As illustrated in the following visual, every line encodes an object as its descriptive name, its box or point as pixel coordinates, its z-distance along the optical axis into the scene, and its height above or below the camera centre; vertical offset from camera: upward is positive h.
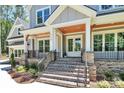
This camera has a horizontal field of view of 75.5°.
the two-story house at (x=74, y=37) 5.00 +0.93
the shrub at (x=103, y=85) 3.96 -1.89
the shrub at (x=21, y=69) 6.67 -1.80
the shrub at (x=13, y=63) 8.10 -1.56
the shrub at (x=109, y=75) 4.78 -1.73
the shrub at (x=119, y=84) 4.03 -1.90
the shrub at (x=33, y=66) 6.90 -1.62
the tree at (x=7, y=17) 20.55 +8.22
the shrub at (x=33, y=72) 5.72 -1.81
